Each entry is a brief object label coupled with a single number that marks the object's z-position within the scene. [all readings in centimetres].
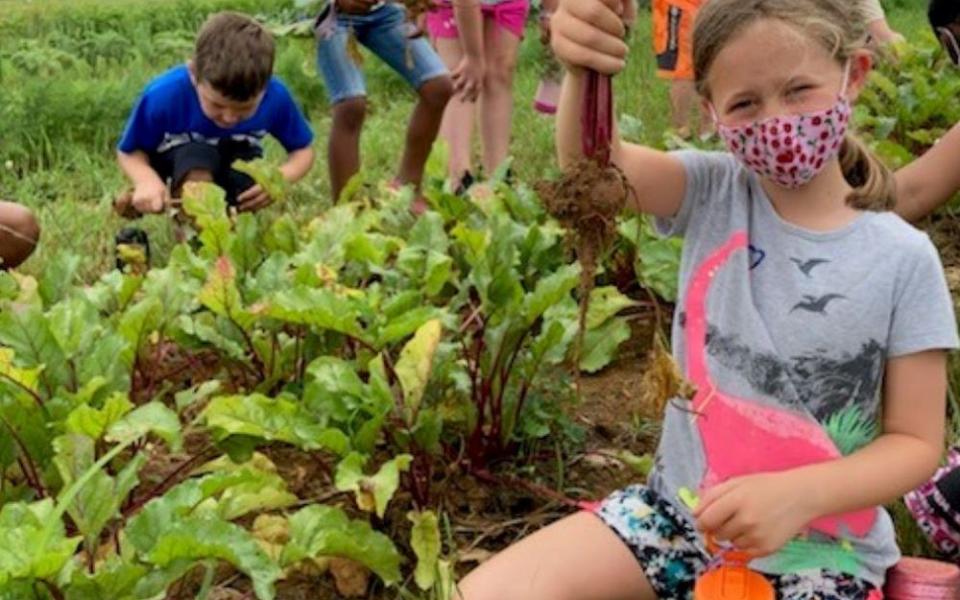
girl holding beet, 203
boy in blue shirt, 445
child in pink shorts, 534
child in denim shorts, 514
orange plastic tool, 205
